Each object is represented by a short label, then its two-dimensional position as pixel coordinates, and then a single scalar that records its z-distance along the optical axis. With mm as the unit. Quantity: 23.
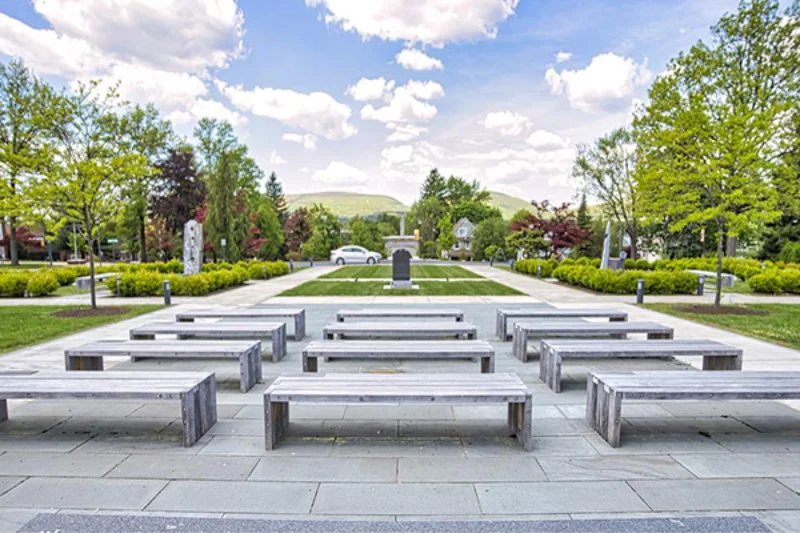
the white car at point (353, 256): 35688
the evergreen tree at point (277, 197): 53475
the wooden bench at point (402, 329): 6633
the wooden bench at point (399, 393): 3645
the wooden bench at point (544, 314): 8109
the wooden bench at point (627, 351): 5273
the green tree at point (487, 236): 46906
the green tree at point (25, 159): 10828
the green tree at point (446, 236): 54750
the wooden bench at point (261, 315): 8016
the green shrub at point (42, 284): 15398
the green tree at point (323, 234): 45219
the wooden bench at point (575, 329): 6598
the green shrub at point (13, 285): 15359
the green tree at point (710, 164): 10773
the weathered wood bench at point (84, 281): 16859
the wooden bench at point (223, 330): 6594
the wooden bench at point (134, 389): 3758
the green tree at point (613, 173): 37250
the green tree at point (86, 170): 10727
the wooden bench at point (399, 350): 5266
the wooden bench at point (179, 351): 5270
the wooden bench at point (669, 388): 3770
